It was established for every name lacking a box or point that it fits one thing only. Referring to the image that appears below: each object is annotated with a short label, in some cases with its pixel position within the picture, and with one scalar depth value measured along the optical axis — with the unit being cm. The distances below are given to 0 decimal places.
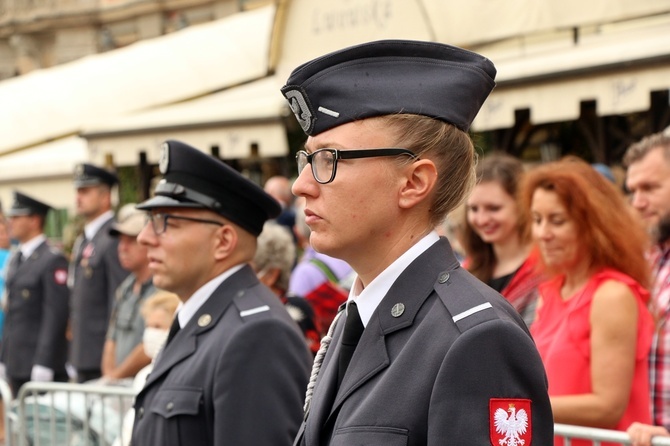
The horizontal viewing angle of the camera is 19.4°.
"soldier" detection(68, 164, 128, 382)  1423
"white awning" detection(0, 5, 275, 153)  2567
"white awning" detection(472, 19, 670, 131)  1132
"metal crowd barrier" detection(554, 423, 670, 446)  612
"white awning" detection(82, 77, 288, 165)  1691
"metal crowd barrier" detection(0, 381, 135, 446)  891
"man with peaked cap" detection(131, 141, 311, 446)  569
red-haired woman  660
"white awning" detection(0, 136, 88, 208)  2349
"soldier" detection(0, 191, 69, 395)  1581
